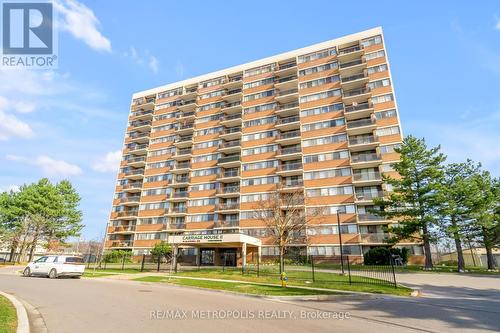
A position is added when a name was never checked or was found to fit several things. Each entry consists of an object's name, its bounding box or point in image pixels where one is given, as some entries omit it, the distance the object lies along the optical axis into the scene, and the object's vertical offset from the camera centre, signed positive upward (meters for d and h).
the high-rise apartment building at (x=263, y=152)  41.34 +17.63
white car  21.66 -1.09
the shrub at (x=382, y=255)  34.34 -0.16
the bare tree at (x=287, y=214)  28.12 +4.26
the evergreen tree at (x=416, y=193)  31.28 +6.74
